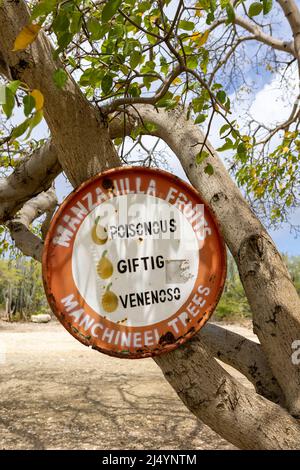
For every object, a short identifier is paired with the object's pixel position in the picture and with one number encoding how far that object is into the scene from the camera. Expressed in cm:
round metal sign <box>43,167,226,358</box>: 115
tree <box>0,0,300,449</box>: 145
